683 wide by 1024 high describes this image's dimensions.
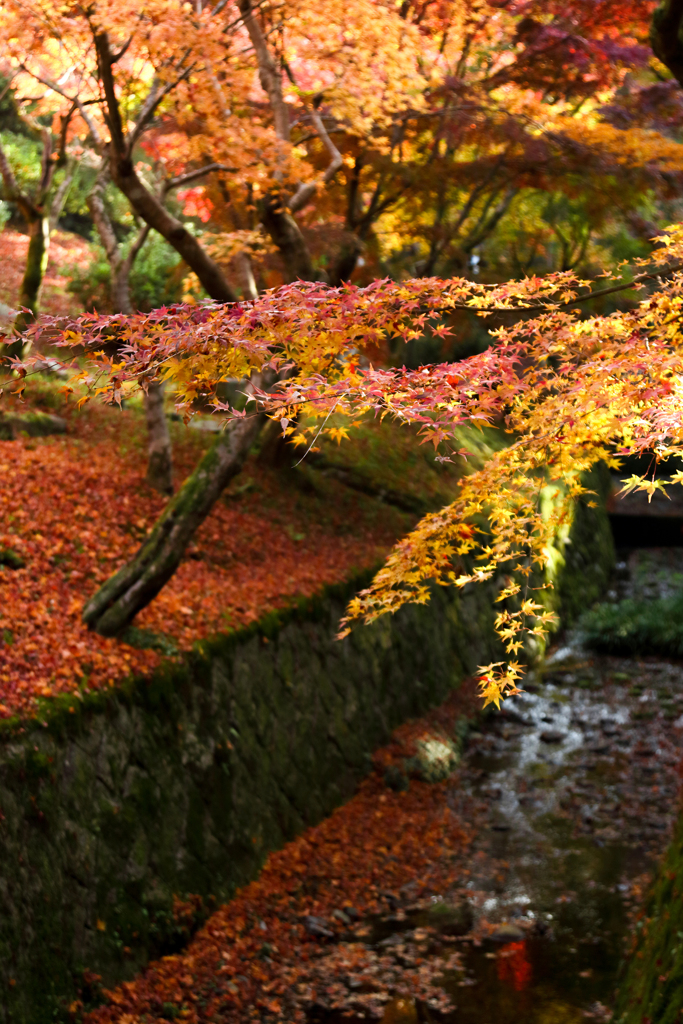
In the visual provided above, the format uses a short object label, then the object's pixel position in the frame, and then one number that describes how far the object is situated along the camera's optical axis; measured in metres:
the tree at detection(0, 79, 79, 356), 10.56
